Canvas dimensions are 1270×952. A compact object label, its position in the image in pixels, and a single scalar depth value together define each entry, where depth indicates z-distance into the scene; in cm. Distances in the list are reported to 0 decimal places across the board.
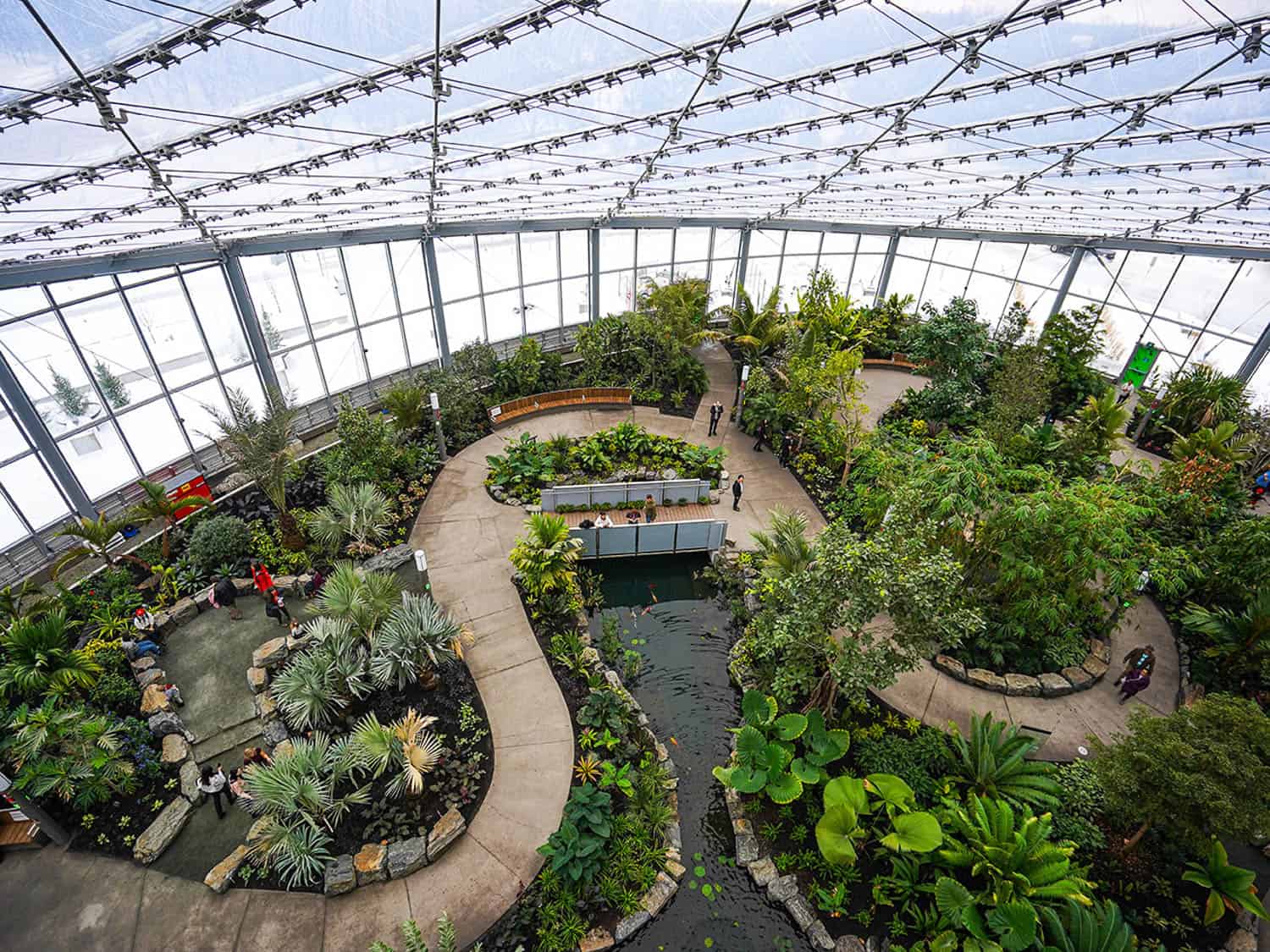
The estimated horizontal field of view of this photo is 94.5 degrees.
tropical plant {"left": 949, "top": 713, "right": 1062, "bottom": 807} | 748
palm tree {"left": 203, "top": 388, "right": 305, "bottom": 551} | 1100
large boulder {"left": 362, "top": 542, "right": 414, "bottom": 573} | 1128
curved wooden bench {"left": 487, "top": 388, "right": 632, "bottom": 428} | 1636
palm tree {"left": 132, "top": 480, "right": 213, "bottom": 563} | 1066
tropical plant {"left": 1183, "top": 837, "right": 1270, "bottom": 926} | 644
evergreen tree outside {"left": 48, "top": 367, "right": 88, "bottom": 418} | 1091
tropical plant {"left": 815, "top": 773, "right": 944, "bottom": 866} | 679
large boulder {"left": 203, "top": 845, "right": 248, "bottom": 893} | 685
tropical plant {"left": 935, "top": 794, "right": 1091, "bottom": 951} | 611
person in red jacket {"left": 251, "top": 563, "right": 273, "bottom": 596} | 1020
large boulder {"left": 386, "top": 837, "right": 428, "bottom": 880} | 704
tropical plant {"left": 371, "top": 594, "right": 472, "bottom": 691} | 864
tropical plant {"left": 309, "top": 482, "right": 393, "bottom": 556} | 1127
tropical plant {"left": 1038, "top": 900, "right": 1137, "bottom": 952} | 594
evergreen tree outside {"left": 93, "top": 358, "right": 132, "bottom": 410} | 1141
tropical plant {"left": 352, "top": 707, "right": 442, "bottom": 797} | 748
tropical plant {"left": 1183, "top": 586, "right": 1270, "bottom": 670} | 884
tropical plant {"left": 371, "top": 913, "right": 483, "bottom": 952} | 591
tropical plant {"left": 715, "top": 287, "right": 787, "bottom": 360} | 1833
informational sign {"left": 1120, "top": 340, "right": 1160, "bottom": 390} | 1702
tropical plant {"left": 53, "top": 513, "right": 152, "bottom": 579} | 991
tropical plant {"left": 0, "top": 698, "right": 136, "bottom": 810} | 726
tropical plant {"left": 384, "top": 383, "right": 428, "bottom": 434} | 1466
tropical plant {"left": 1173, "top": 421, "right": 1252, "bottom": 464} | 1299
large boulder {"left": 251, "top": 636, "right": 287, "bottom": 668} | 928
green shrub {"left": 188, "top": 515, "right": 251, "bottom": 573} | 1088
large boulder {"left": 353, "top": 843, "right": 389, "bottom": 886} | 696
